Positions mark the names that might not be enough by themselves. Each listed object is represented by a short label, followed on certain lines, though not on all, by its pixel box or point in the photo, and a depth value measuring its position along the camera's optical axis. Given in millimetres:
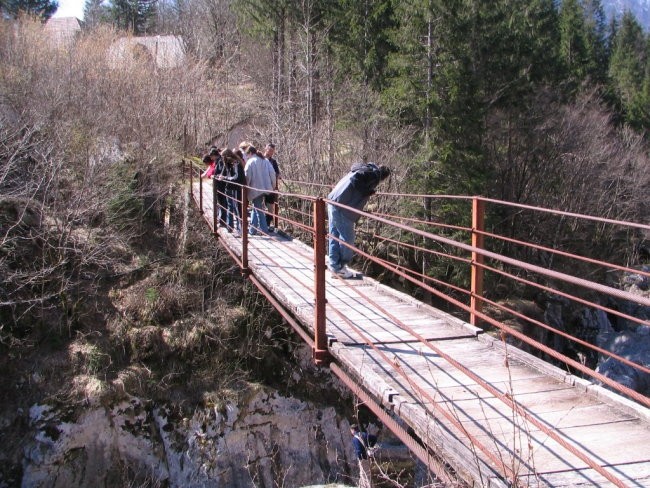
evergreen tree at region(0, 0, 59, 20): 34438
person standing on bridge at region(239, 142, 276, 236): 9477
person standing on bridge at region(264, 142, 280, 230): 9895
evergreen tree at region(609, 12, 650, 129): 35938
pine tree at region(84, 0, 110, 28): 38812
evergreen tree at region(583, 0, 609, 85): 37406
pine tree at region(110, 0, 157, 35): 42438
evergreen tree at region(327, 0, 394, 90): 21391
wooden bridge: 2621
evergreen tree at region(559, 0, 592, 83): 35531
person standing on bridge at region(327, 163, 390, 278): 6199
